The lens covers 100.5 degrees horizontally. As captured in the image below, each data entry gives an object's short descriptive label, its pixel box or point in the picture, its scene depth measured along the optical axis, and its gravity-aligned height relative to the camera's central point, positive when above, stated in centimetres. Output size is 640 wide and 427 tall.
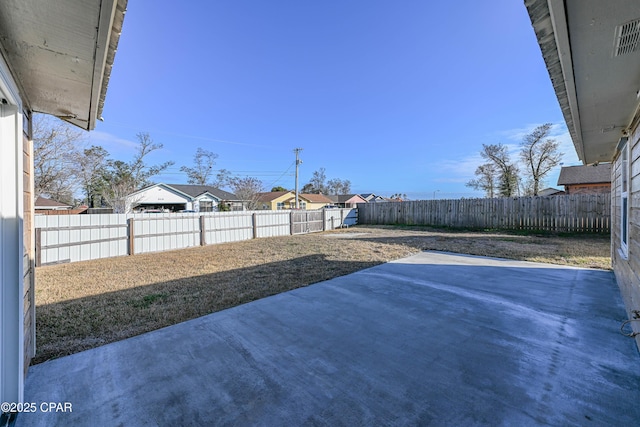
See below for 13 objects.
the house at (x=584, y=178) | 1706 +206
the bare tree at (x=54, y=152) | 1226 +297
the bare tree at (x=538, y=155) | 1831 +389
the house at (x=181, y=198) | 2225 +114
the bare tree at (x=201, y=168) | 2997 +482
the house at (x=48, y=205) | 2091 +54
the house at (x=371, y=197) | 4592 +231
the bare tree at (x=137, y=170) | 2190 +351
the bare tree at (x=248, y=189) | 2514 +215
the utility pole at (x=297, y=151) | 2477 +554
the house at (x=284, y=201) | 3173 +122
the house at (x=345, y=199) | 4149 +178
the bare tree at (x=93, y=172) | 1884 +304
